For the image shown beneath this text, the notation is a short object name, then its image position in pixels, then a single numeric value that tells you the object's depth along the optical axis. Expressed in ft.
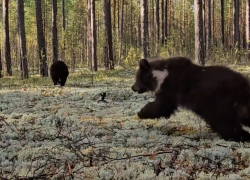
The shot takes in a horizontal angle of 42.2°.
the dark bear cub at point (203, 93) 17.08
